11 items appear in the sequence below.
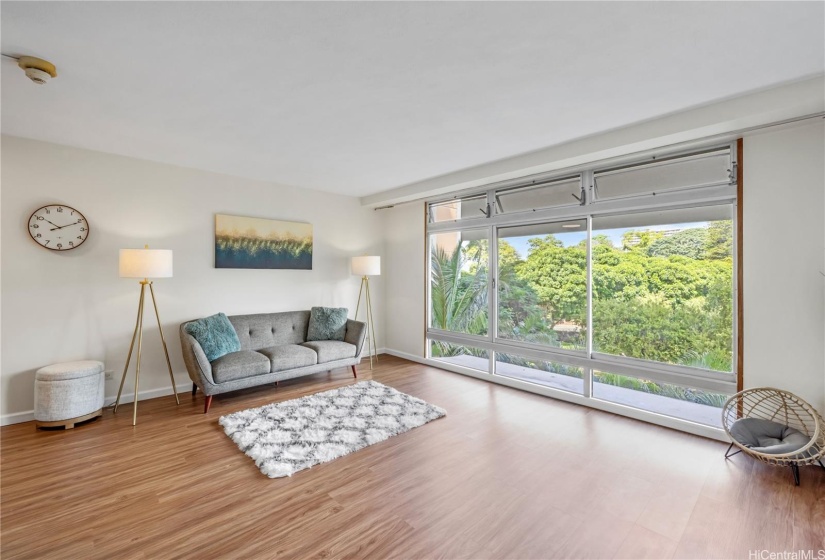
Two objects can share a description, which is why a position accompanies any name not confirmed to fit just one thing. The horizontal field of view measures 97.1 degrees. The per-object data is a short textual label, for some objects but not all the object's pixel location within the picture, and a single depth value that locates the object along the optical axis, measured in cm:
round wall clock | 344
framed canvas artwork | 459
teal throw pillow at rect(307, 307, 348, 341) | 501
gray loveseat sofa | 370
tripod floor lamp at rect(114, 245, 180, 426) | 340
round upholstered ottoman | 316
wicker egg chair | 243
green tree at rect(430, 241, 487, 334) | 509
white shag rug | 277
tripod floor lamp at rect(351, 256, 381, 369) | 539
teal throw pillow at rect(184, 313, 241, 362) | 388
